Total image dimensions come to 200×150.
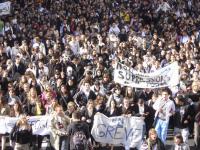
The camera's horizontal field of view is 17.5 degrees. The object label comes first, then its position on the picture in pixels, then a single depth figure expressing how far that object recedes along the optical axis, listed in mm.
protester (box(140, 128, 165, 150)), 13727
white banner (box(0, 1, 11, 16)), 25969
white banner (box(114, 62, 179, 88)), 17625
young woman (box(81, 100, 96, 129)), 15750
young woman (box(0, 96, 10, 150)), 15743
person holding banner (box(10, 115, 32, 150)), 14562
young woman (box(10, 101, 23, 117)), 15369
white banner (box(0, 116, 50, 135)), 15742
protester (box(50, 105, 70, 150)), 14805
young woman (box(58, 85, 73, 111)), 16766
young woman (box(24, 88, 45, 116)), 16000
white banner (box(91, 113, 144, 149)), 15930
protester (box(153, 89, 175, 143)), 15953
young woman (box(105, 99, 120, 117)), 16016
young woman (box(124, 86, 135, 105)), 16812
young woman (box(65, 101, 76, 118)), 15148
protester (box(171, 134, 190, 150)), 13922
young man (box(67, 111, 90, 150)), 13789
